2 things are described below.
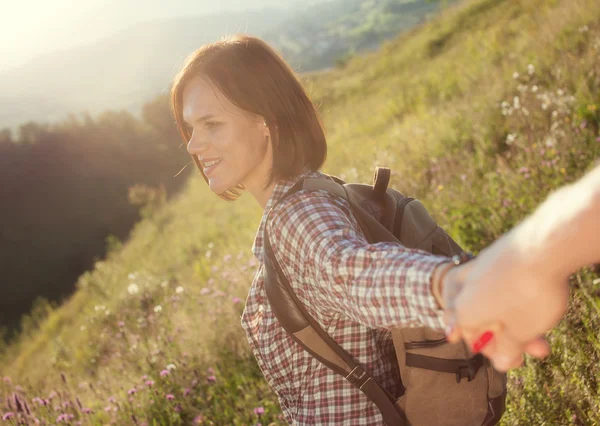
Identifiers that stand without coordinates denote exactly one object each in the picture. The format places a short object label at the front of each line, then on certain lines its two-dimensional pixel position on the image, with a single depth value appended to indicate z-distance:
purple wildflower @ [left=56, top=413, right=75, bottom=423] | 3.04
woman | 1.20
